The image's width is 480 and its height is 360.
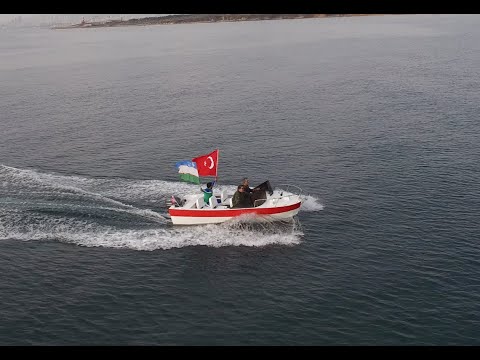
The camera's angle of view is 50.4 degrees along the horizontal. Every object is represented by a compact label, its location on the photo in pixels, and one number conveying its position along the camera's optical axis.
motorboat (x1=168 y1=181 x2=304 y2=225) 51.50
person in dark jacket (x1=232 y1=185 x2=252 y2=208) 52.09
